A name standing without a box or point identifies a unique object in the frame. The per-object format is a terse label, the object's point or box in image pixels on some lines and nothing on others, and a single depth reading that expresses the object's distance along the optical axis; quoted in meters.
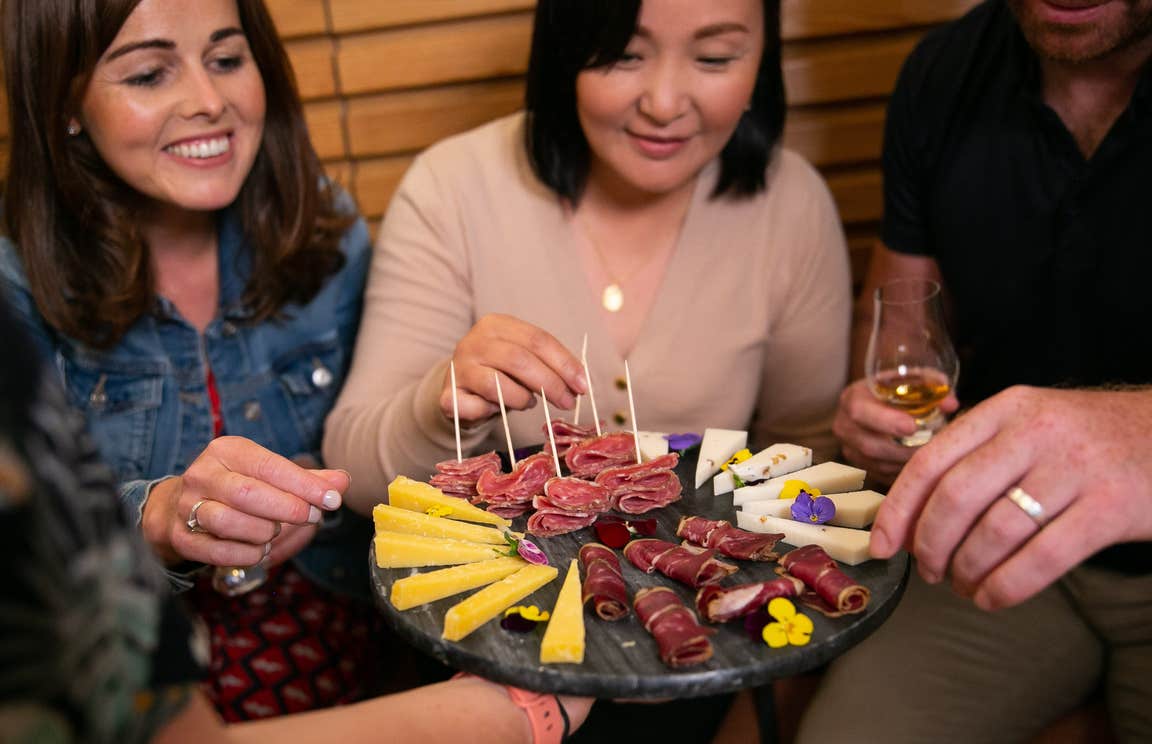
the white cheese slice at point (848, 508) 1.40
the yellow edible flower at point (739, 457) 1.58
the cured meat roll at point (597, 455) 1.54
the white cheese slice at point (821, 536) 1.32
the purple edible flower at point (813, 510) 1.41
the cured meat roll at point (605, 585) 1.21
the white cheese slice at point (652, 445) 1.60
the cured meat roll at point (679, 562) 1.27
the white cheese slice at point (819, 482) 1.49
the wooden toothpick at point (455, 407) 1.56
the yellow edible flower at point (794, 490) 1.47
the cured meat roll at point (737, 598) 1.20
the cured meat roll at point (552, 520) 1.40
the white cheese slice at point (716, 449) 1.57
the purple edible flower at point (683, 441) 1.65
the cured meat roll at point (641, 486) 1.46
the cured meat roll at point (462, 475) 1.50
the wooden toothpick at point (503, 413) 1.53
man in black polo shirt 1.76
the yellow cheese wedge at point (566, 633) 1.14
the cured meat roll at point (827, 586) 1.21
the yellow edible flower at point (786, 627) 1.16
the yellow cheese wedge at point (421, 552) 1.32
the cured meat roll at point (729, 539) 1.33
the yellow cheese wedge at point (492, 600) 1.19
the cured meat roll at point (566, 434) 1.60
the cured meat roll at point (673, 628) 1.13
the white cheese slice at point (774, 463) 1.54
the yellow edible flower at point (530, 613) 1.22
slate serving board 1.12
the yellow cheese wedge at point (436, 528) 1.37
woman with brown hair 1.74
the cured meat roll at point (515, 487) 1.45
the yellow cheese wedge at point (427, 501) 1.42
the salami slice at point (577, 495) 1.41
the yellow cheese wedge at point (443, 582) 1.25
